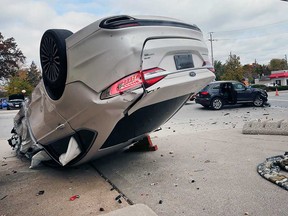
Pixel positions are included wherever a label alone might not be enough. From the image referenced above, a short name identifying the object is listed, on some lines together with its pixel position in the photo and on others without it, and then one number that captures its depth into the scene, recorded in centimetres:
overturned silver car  304
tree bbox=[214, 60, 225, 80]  6903
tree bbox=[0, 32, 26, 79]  3378
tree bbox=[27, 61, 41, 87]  6369
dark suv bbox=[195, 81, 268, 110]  1504
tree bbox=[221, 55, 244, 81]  4641
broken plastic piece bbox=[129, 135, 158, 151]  562
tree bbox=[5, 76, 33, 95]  4825
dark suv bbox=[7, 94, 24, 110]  3203
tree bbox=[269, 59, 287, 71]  8819
